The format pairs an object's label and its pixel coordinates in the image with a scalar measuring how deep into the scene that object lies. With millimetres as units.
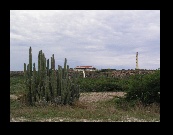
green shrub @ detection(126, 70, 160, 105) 12953
